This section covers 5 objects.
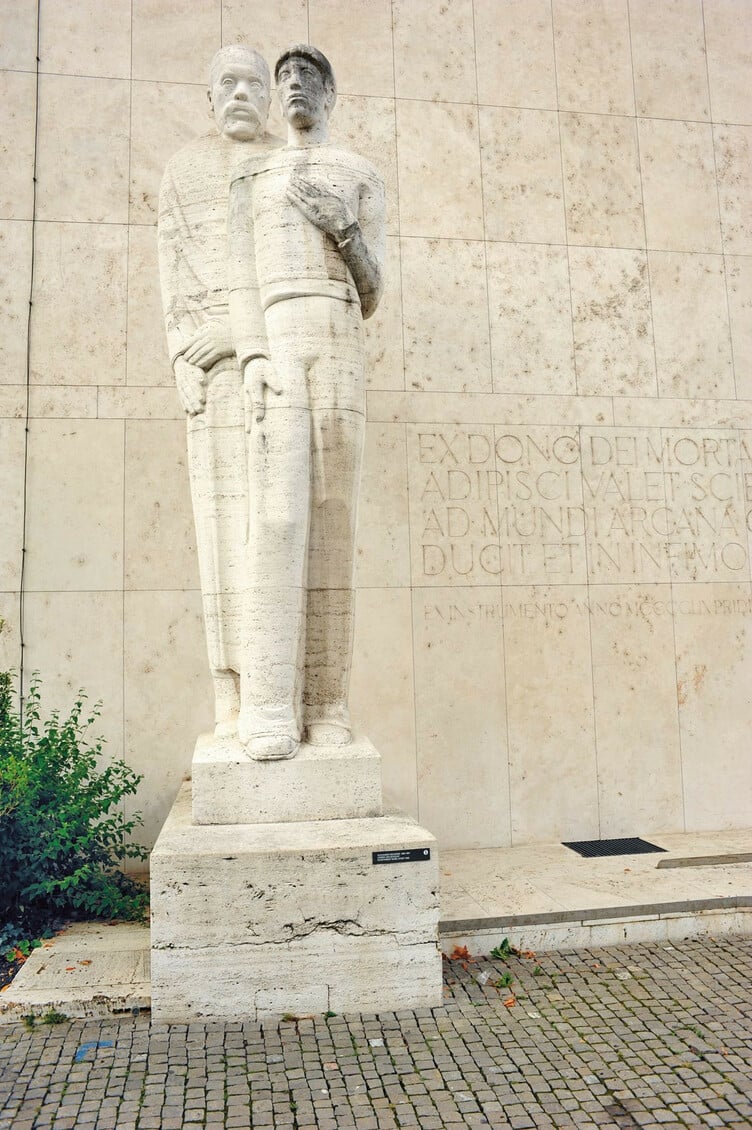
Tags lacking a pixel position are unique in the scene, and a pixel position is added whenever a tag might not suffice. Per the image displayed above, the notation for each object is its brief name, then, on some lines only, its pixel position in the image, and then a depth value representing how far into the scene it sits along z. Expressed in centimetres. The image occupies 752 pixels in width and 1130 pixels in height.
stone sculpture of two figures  345
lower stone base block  294
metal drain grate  498
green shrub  371
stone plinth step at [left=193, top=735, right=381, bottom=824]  325
